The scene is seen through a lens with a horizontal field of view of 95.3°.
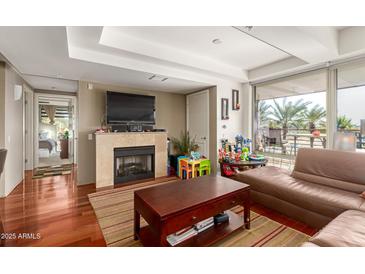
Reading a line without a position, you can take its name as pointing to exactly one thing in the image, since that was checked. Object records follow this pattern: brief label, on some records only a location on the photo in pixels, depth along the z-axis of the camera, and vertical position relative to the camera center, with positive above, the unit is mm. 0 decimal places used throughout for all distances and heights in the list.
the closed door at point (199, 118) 4156 +461
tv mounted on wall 3559 +618
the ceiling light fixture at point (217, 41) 2498 +1445
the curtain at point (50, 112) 7228 +1066
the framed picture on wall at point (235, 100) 4102 +869
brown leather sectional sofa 1390 -659
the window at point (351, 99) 2646 +590
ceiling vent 3166 +1135
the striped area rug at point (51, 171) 3968 -916
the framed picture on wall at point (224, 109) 3939 +623
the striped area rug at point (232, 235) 1641 -1051
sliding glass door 3133 +407
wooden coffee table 1326 -639
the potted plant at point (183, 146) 4383 -294
